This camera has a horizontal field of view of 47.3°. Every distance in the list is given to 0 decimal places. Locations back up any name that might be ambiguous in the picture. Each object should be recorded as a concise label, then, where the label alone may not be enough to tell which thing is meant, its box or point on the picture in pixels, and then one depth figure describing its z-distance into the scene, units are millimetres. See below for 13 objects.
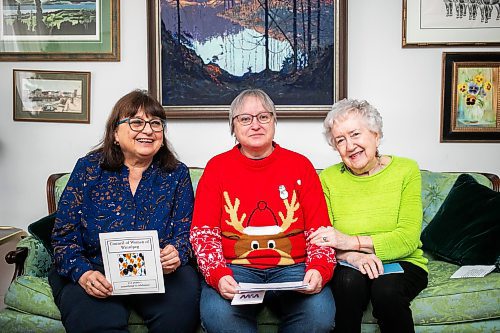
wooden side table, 3129
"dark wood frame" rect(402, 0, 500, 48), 2990
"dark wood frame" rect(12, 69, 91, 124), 3072
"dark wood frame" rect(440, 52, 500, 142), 3004
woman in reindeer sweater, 2053
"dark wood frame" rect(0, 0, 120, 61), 3029
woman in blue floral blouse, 2017
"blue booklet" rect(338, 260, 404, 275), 2104
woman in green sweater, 2068
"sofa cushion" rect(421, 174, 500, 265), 2365
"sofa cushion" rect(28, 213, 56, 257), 2293
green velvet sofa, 2105
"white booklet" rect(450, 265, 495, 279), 2256
